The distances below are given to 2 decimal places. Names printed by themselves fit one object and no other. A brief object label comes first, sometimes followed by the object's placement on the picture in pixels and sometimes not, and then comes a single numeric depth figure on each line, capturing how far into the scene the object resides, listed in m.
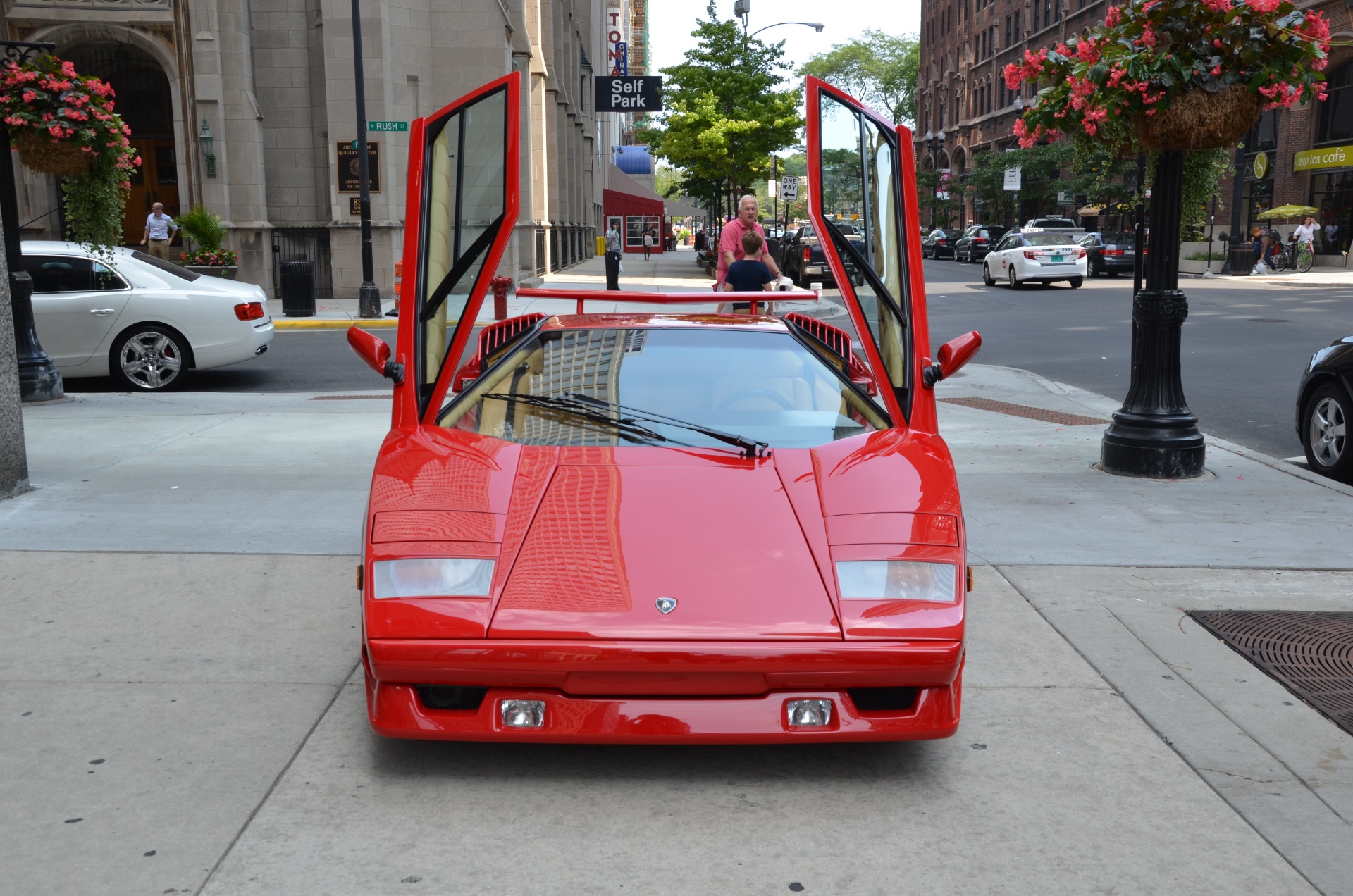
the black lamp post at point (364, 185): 21.48
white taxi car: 29.05
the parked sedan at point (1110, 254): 33.28
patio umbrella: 37.84
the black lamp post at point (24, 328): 10.60
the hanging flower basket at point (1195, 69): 7.32
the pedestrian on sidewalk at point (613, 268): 24.44
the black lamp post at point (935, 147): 81.18
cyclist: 35.84
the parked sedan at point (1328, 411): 8.09
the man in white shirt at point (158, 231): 23.30
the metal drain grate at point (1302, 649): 4.24
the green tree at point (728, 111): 37.50
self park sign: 34.38
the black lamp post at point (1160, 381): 7.69
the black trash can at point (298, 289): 22.00
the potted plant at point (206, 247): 23.02
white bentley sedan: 11.99
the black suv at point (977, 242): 48.66
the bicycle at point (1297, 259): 35.81
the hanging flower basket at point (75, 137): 10.93
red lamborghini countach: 3.33
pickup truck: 29.73
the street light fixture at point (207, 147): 25.25
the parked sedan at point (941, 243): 57.12
